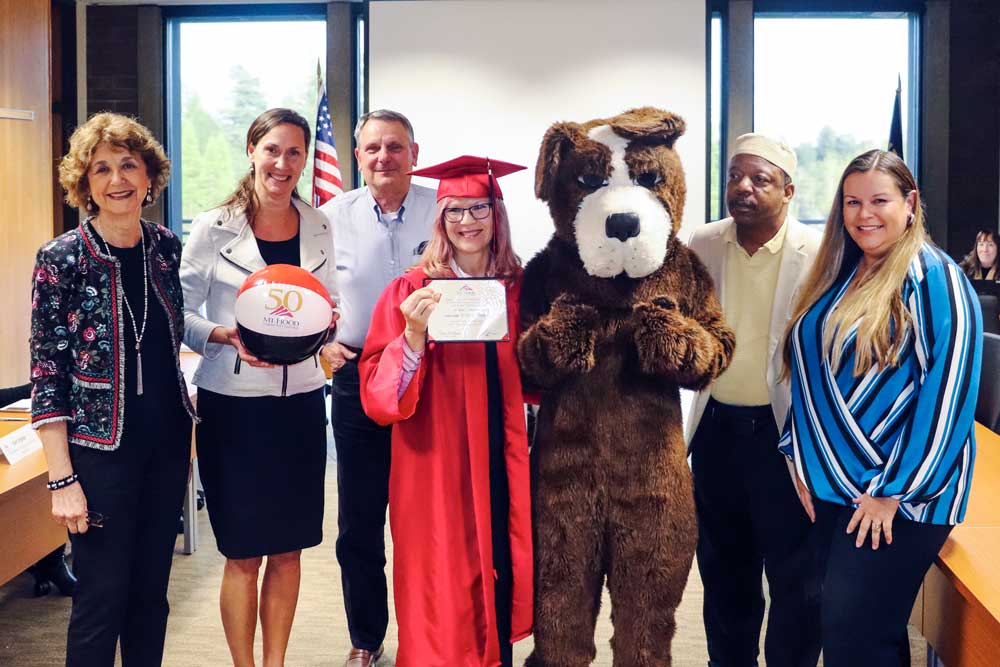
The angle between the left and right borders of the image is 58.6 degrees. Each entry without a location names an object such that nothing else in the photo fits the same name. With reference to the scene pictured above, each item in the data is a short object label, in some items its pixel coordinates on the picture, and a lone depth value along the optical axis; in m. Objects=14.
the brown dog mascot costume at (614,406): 1.89
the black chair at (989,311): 4.78
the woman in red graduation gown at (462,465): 1.95
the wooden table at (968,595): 1.69
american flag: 5.74
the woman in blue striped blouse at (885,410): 1.67
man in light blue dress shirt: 2.61
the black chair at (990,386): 3.10
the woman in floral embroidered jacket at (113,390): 1.88
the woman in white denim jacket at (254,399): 2.19
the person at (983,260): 5.79
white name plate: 2.54
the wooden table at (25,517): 2.42
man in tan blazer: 2.23
